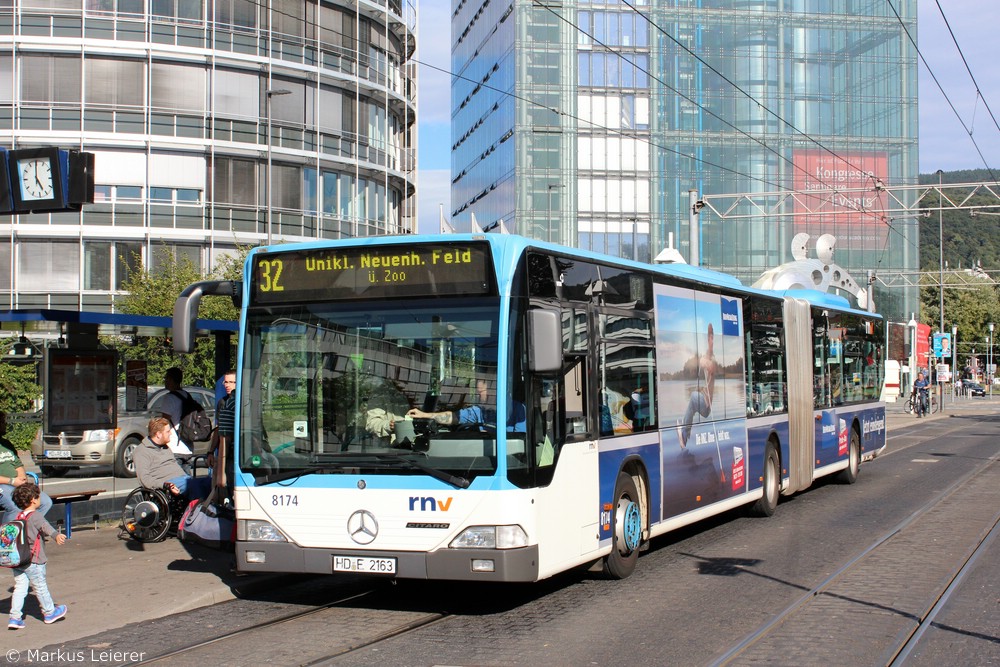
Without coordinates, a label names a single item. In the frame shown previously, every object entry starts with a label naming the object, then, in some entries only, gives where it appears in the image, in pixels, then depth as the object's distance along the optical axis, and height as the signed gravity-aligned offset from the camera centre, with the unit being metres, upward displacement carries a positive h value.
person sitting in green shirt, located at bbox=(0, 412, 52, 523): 10.07 -0.89
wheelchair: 11.93 -1.47
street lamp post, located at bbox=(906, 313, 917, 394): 50.70 +0.96
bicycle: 53.78 -2.26
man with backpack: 13.52 -0.52
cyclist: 53.03 -1.58
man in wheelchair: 12.12 -1.00
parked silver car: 16.48 -1.19
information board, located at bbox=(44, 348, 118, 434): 12.88 -0.22
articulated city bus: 8.52 -0.33
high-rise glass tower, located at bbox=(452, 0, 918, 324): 65.12 +13.80
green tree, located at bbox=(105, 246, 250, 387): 35.12 +2.58
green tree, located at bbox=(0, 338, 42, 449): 25.92 -0.36
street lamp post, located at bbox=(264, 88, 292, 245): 40.44 +9.60
